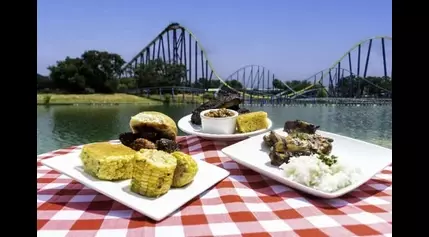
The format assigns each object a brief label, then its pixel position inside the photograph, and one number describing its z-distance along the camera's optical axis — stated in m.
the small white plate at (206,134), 0.85
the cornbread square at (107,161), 0.52
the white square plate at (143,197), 0.44
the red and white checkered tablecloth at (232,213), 0.41
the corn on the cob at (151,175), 0.48
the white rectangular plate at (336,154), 0.55
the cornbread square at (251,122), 0.90
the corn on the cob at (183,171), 0.52
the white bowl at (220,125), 0.89
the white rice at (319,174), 0.54
